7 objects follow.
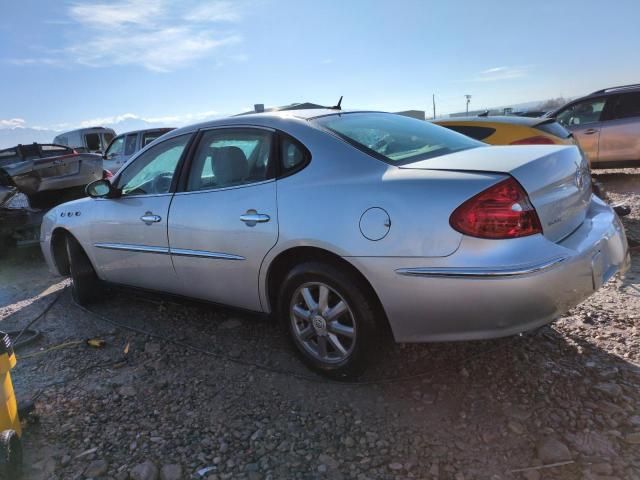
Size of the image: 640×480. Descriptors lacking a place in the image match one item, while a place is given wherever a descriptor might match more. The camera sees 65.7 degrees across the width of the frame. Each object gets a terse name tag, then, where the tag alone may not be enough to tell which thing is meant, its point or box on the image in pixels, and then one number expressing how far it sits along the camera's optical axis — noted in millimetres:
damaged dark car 6305
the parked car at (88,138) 18516
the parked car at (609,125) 8609
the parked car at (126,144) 11125
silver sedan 2230
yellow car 5988
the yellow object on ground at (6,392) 2289
